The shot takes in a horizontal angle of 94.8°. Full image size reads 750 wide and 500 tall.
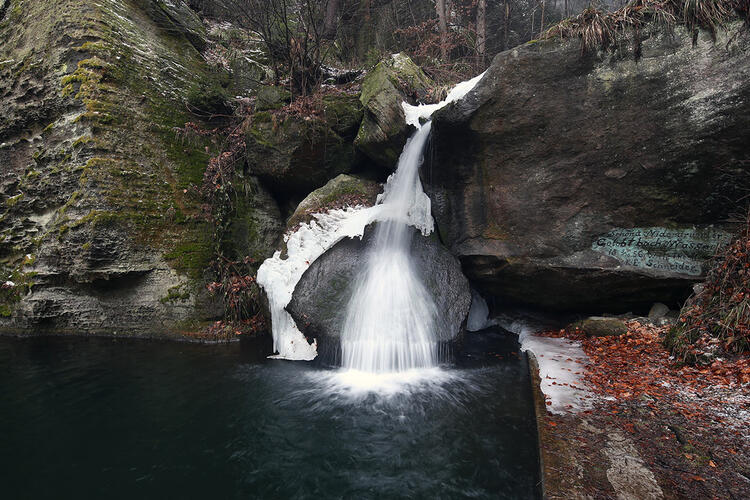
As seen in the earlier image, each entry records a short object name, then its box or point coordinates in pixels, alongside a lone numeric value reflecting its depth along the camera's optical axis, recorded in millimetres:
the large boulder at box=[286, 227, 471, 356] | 6008
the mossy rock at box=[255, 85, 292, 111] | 8336
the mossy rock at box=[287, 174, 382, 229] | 7324
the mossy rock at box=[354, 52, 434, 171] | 7164
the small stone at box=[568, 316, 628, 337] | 5562
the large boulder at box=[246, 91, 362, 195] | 7914
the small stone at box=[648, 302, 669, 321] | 5551
